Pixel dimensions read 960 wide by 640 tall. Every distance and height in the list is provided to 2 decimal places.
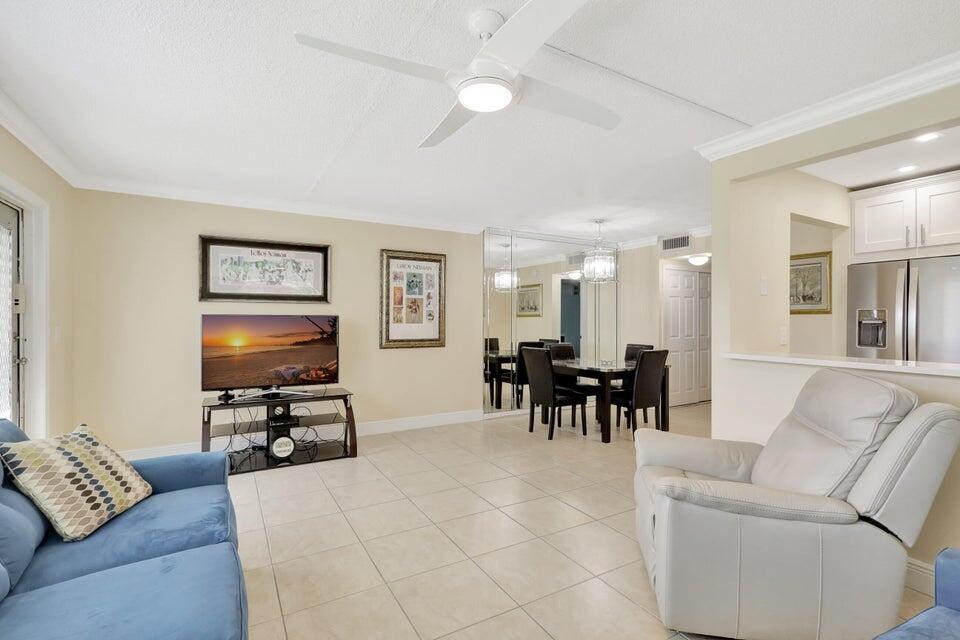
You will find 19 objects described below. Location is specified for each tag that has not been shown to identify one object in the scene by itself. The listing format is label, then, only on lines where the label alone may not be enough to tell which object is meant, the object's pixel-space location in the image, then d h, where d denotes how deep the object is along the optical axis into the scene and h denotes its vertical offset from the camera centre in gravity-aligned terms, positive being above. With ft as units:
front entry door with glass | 9.11 +0.05
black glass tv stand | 12.15 -3.03
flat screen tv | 12.34 -0.90
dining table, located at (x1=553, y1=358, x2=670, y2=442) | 14.55 -1.85
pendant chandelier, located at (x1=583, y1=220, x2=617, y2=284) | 17.11 +2.06
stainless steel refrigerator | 10.07 +0.21
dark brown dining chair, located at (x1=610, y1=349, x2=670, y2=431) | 14.61 -2.20
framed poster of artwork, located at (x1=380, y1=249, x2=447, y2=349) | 15.83 +0.75
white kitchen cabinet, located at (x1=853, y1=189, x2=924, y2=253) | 11.10 +2.47
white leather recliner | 5.11 -2.49
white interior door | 20.35 -0.50
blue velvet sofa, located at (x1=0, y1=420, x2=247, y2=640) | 3.75 -2.52
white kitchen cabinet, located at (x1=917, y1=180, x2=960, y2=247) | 10.46 +2.46
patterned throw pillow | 5.35 -2.02
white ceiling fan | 4.39 +2.89
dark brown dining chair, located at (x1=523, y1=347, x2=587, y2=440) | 15.07 -2.35
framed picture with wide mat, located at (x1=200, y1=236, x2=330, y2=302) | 13.29 +1.52
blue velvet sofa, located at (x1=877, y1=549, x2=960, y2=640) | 3.82 -2.65
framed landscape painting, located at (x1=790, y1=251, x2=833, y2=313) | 13.26 +1.09
